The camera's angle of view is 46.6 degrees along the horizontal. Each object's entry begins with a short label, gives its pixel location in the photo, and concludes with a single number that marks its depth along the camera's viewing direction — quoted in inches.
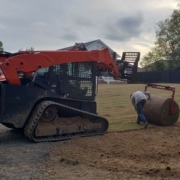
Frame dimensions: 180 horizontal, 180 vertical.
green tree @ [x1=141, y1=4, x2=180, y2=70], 1184.5
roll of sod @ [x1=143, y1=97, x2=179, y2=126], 245.3
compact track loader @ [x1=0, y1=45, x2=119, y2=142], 184.3
